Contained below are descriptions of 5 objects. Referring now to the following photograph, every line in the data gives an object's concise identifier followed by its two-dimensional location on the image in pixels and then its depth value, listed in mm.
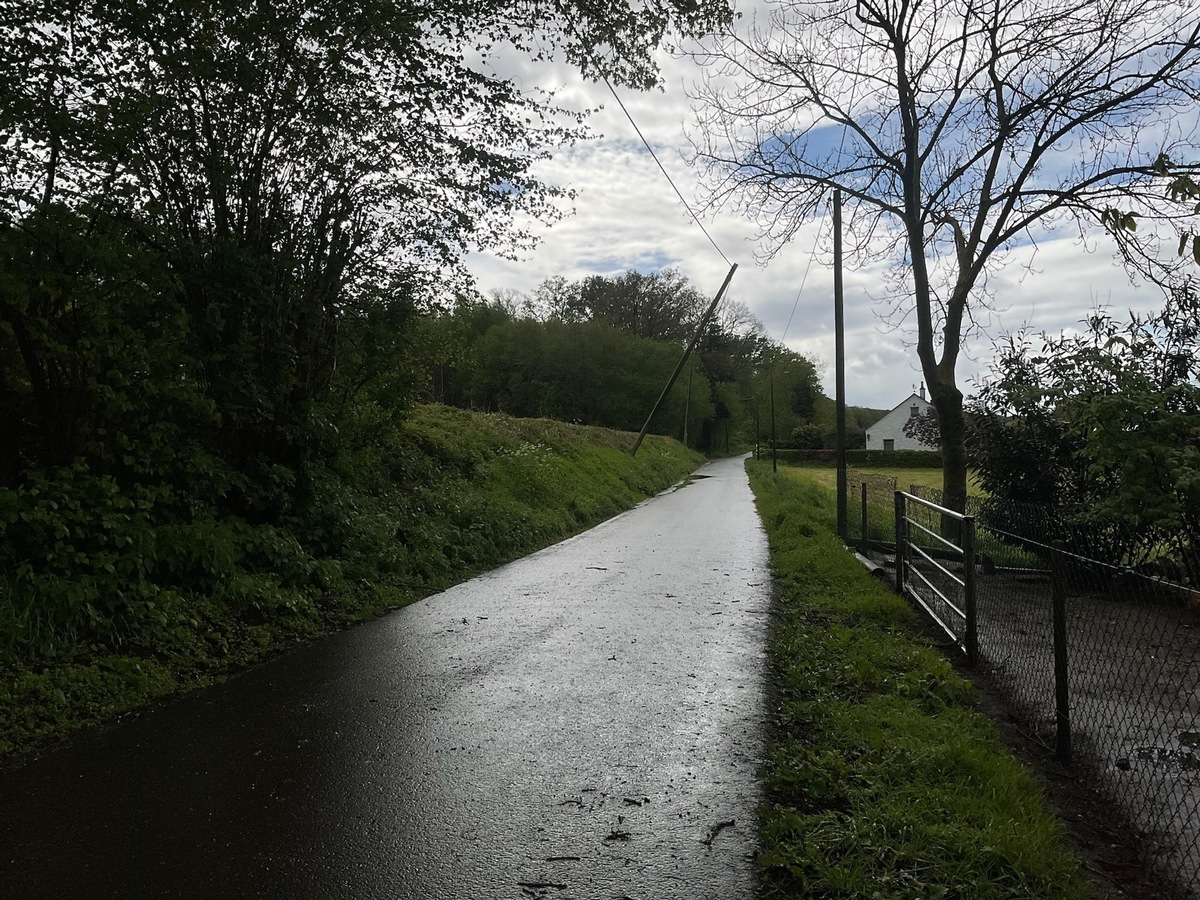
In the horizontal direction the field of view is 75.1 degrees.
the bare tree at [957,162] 11398
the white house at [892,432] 79750
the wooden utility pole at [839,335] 15375
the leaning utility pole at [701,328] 31203
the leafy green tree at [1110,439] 8617
